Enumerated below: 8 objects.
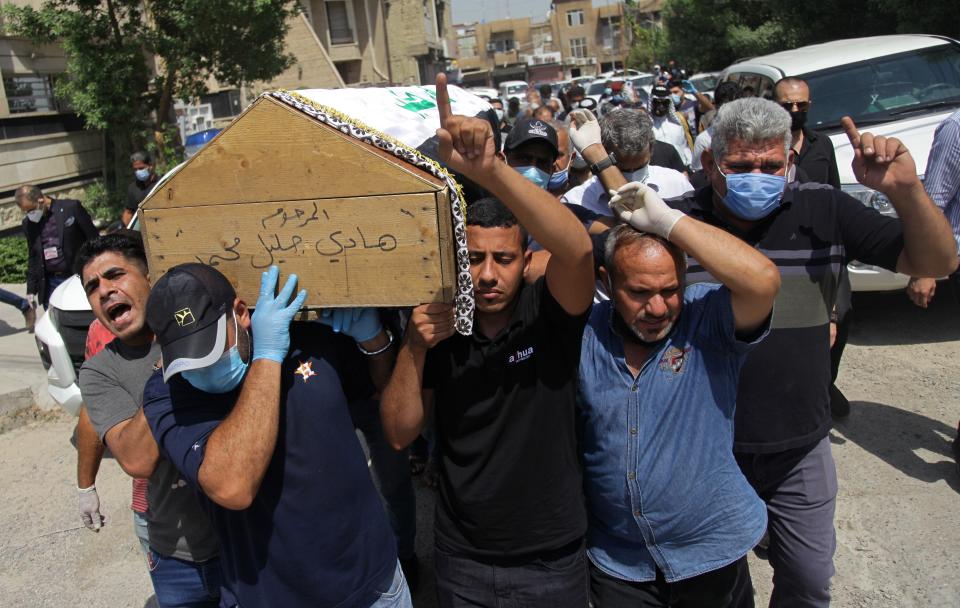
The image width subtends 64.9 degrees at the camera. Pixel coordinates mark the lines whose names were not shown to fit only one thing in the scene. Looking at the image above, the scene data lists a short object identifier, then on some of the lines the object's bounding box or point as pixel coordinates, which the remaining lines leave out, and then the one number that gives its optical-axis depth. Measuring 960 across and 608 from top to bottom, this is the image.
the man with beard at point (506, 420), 2.25
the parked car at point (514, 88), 40.28
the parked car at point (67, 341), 5.50
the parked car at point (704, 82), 18.92
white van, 6.36
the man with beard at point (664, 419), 2.21
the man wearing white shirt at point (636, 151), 3.85
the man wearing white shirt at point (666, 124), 7.00
